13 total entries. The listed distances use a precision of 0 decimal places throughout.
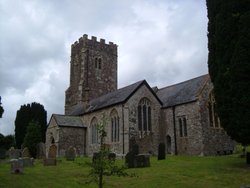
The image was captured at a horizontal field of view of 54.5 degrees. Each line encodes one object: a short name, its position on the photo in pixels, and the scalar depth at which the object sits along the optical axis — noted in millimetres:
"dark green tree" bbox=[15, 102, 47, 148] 40300
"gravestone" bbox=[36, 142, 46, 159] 26098
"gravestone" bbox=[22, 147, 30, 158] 23259
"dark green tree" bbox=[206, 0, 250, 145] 13695
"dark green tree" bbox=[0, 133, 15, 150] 19333
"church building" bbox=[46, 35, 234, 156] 24023
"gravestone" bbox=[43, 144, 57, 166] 18293
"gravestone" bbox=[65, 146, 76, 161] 21245
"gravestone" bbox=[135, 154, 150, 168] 16291
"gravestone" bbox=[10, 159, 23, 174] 14277
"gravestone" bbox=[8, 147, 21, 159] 24508
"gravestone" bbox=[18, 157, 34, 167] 17729
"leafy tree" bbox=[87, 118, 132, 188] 8565
